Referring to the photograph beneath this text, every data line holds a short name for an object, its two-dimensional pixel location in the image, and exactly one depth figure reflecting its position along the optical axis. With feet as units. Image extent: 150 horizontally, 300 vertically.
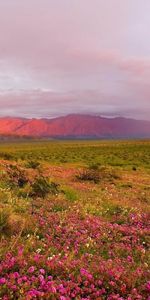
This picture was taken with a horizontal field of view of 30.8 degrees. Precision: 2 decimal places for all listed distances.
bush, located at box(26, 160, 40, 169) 63.61
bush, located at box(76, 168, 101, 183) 53.15
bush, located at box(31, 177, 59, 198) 32.71
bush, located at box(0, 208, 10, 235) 19.02
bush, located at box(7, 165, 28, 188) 37.50
